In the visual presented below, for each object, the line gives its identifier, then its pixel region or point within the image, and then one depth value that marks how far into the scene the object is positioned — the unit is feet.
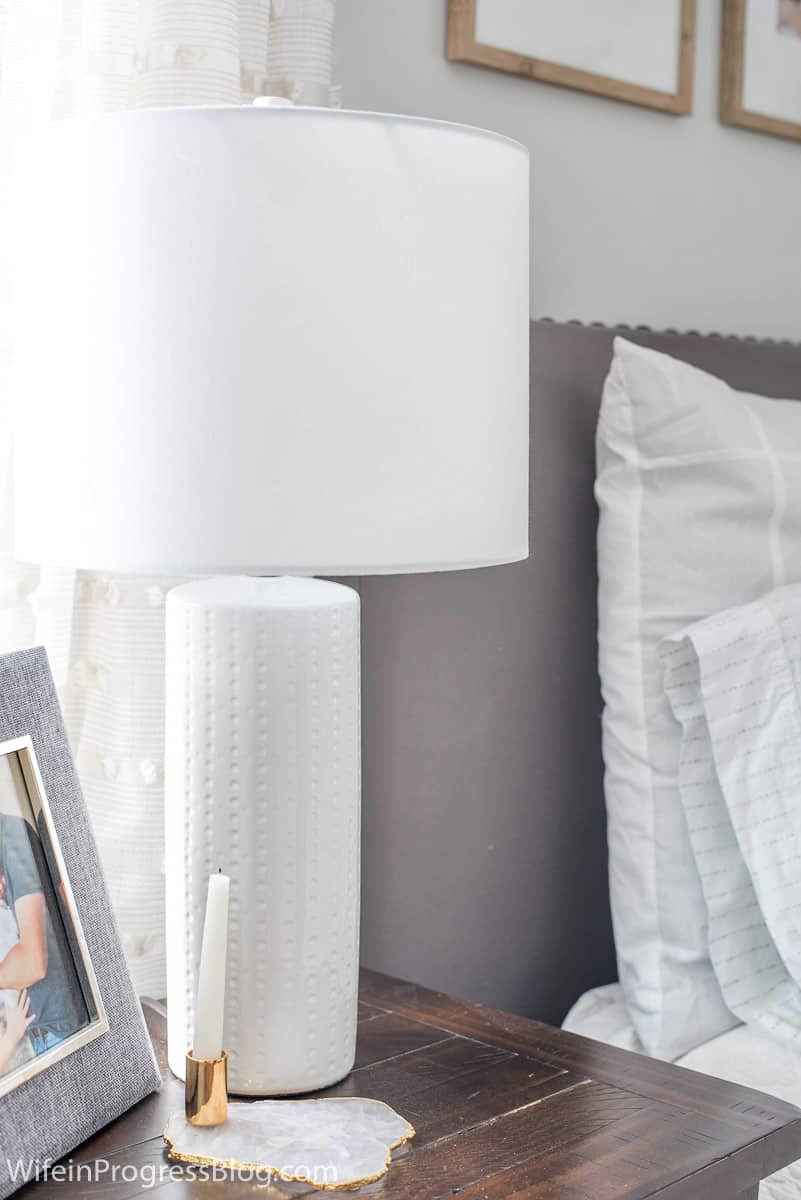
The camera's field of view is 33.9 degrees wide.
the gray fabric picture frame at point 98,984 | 2.53
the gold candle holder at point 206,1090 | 2.69
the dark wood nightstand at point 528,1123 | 2.56
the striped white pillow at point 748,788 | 3.93
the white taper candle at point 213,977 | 2.70
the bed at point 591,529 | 3.90
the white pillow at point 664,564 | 4.18
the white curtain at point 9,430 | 3.21
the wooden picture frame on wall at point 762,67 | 5.46
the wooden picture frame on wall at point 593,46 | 4.45
